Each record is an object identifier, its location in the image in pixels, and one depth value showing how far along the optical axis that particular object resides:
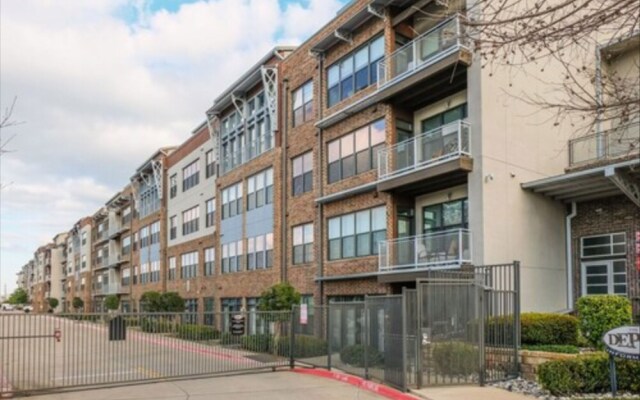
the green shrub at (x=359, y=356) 14.28
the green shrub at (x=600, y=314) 13.45
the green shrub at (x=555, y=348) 13.45
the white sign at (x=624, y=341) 9.94
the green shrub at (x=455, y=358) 12.58
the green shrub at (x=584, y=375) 11.09
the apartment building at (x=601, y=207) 17.45
